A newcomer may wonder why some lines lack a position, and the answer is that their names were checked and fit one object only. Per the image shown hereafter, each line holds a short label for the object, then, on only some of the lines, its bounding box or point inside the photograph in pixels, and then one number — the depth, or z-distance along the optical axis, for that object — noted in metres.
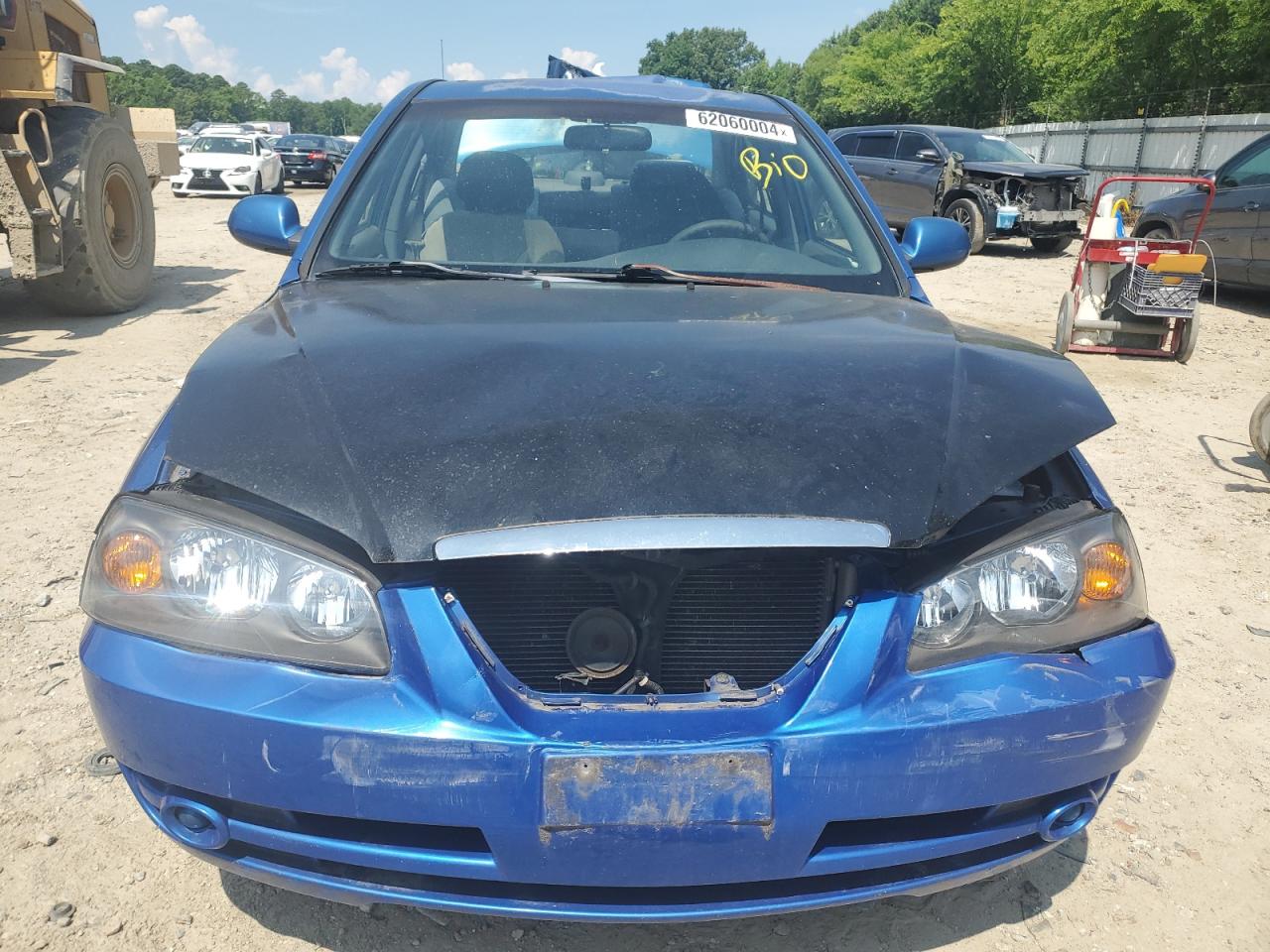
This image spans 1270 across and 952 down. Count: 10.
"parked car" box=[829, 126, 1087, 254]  13.40
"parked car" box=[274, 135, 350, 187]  26.88
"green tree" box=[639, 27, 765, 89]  115.44
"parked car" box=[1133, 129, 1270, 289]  8.98
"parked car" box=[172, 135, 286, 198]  20.88
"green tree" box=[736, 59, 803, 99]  95.88
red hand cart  6.96
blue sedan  1.38
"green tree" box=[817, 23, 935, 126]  47.31
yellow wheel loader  6.42
